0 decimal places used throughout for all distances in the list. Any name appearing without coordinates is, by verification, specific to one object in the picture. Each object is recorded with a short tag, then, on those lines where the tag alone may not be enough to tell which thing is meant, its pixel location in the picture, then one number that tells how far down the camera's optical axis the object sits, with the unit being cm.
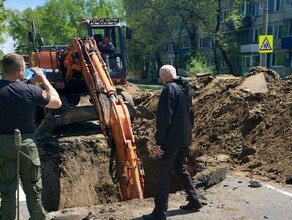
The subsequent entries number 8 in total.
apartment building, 4147
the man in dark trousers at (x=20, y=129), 450
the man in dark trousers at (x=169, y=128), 531
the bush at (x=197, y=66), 3125
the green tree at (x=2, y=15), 1988
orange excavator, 668
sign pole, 1812
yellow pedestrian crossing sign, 1560
